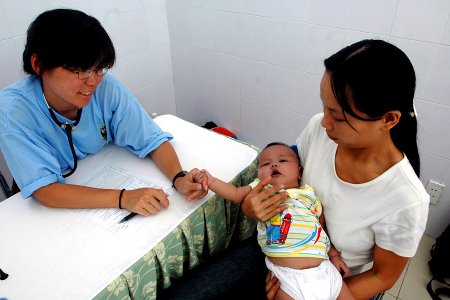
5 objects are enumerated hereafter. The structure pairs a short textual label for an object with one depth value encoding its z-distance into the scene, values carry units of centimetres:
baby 97
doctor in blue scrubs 101
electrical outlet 183
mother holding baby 77
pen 107
